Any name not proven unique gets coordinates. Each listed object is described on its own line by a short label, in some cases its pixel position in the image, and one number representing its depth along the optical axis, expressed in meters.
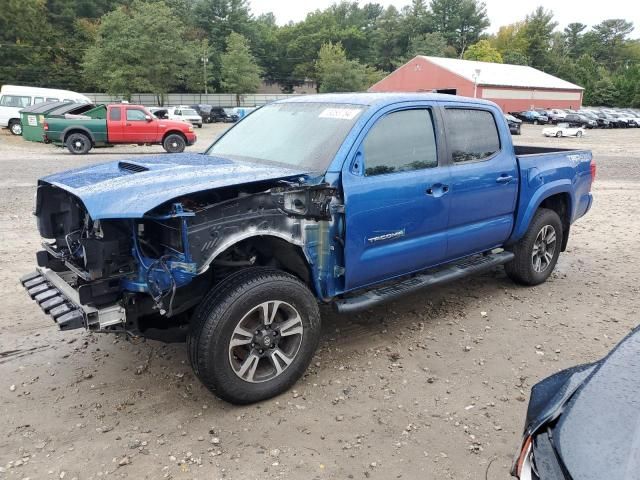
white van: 24.28
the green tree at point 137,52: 46.78
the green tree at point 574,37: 107.75
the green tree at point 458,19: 97.94
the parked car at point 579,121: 43.55
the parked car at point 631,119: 49.12
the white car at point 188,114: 35.25
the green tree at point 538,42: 88.62
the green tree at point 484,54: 79.31
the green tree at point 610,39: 106.12
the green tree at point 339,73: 66.50
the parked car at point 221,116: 45.56
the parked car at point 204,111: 43.44
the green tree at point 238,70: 58.81
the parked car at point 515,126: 33.25
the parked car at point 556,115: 46.12
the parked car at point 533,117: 48.26
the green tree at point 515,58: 82.94
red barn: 55.03
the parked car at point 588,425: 1.69
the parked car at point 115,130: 17.56
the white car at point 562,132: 33.41
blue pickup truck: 3.11
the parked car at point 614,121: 48.19
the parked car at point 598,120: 46.64
